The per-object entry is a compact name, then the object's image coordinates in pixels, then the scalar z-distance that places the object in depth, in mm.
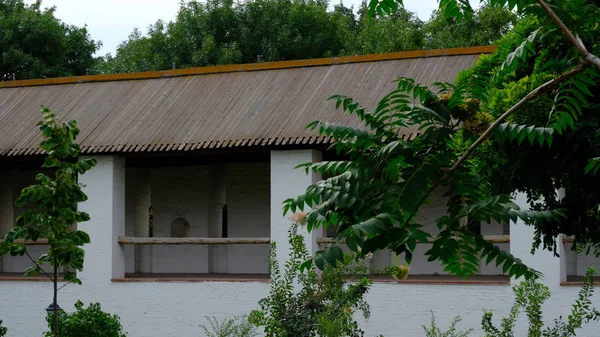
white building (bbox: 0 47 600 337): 14016
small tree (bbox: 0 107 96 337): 11203
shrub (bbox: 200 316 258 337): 13117
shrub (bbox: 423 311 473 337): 11816
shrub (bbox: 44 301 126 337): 13398
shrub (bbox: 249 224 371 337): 11914
